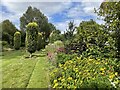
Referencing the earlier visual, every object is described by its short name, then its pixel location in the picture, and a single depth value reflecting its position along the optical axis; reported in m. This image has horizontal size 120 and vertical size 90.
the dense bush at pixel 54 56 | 4.62
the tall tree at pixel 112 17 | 3.27
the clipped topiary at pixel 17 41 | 12.65
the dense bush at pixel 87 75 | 2.00
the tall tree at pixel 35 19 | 19.02
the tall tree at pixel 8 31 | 15.33
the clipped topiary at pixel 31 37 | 7.88
